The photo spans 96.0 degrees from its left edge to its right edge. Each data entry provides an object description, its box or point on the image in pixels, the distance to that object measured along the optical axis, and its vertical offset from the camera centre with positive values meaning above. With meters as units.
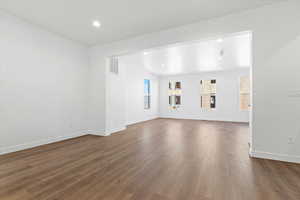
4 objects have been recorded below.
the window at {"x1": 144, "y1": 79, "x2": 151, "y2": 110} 7.73 +0.31
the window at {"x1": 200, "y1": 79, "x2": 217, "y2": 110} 7.63 +0.36
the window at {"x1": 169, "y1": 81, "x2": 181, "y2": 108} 8.58 +0.40
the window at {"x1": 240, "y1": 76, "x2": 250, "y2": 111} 6.93 +0.42
